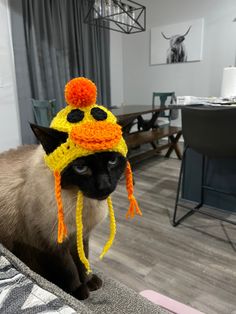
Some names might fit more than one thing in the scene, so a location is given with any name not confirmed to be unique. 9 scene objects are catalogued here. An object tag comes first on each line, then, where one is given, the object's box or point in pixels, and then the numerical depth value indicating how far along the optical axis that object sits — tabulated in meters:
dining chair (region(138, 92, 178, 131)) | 3.65
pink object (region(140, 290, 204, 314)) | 0.74
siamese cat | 0.56
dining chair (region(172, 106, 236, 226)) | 1.41
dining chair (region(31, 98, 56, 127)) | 2.68
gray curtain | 3.14
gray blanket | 0.45
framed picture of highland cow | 4.02
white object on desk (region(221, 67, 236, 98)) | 2.36
